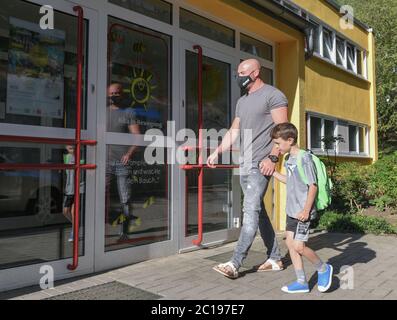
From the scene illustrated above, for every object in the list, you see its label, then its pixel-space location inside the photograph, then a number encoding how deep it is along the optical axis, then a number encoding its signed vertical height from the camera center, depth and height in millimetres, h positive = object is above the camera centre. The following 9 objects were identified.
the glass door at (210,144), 5848 +463
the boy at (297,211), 3944 -295
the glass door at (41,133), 4094 +411
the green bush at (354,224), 7484 -807
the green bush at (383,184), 9711 -159
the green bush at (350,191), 9609 -301
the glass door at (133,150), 4863 +303
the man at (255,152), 4410 +250
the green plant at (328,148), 10445 +693
